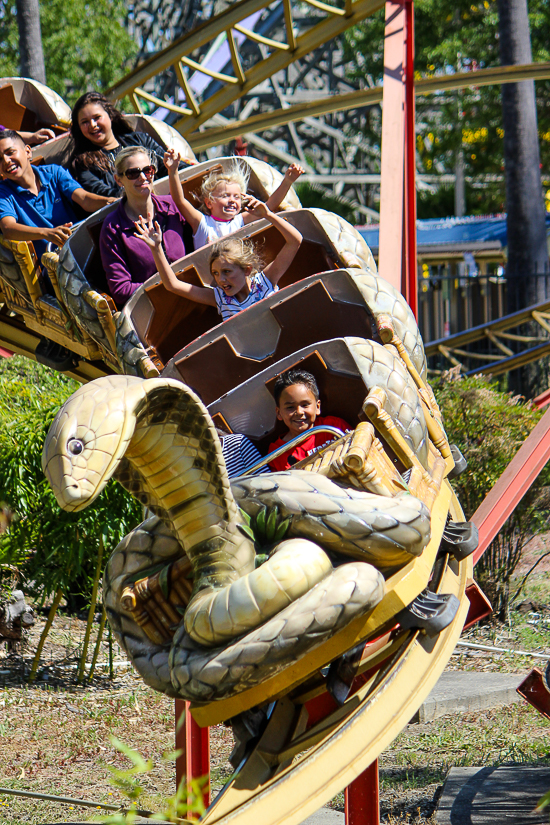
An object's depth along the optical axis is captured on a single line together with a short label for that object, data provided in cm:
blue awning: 3503
